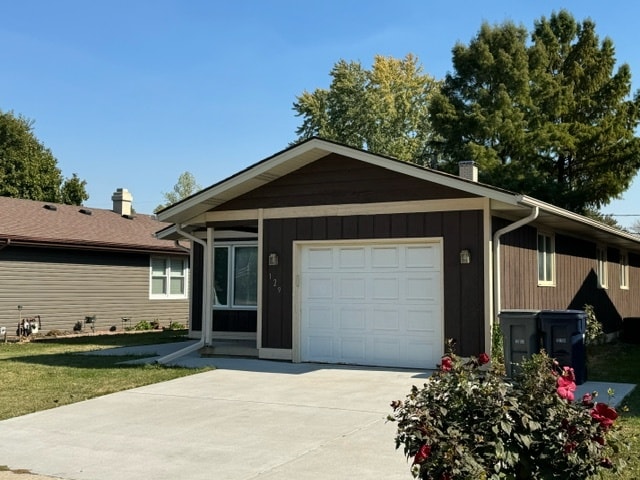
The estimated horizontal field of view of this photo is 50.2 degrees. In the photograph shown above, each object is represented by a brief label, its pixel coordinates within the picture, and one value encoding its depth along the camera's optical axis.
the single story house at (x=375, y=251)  11.30
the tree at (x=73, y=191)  41.25
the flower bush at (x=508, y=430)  3.71
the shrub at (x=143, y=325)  22.34
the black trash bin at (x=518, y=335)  10.05
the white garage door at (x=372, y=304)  11.68
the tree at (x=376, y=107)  45.47
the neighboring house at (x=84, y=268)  19.02
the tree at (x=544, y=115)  30.36
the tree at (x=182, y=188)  74.38
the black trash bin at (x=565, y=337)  9.84
